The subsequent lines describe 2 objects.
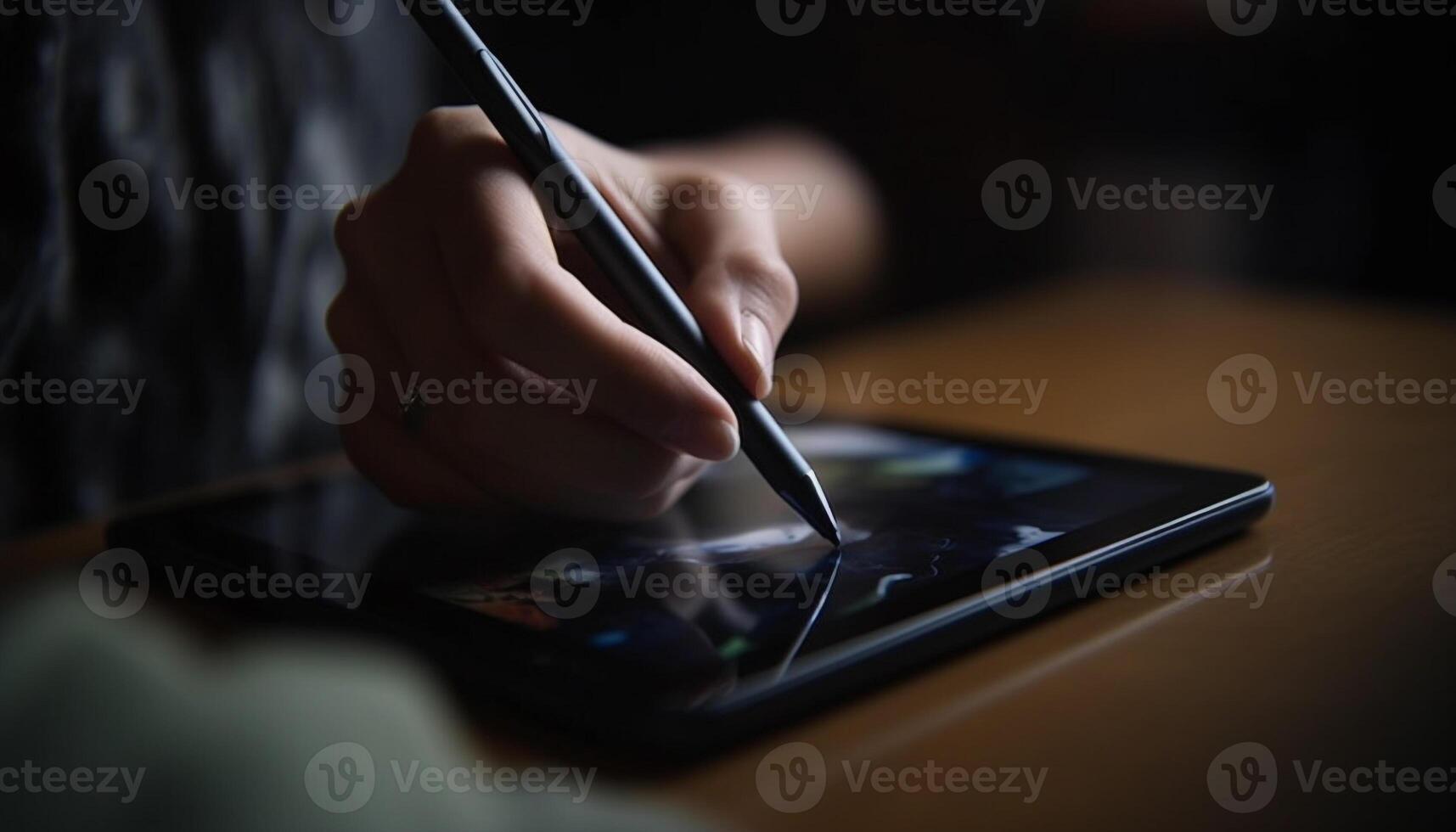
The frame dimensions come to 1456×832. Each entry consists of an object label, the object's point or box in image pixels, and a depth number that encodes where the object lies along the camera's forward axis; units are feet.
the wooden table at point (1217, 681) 0.86
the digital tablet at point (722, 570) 0.96
